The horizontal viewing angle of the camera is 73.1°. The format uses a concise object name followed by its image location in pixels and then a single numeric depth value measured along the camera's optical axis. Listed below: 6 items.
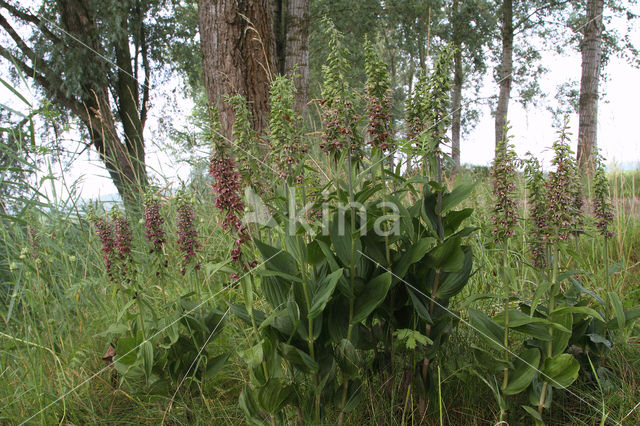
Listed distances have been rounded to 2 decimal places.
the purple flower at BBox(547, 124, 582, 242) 1.67
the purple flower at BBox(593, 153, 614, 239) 2.11
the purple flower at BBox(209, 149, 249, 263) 1.68
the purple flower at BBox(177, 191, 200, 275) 1.94
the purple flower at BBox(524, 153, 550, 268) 1.74
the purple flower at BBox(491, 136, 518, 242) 1.74
